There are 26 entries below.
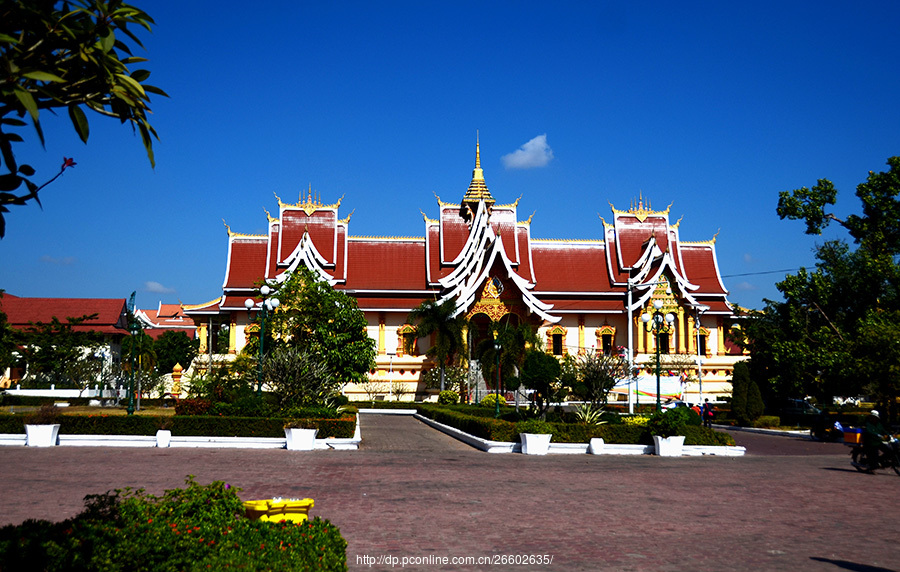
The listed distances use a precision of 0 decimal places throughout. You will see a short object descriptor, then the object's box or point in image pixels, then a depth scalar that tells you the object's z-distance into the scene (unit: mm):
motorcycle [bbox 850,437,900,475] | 16328
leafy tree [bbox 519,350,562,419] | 27531
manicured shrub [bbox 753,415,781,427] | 32156
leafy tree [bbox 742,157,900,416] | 29516
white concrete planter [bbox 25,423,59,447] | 19172
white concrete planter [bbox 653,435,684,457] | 19891
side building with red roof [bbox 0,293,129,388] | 56719
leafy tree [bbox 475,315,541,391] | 37688
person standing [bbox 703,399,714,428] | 29141
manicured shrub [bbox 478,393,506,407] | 35000
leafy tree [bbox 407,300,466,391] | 39094
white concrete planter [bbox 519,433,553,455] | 19531
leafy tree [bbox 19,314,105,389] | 44531
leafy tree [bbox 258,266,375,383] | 34688
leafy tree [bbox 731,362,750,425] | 32750
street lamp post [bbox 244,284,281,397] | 23456
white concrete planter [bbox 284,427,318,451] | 19531
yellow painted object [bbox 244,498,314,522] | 7254
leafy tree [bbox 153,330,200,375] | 59906
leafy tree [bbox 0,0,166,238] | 3535
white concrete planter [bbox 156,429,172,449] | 19359
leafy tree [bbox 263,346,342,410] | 24141
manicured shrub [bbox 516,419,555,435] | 19719
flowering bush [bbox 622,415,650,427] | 22531
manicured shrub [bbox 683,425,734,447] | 20656
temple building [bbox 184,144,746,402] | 43469
